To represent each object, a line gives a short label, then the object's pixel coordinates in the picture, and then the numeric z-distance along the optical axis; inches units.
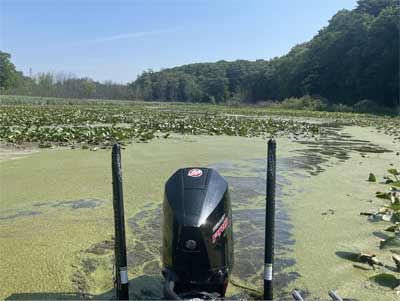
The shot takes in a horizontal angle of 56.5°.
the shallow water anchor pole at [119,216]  72.8
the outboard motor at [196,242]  66.9
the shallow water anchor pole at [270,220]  74.9
